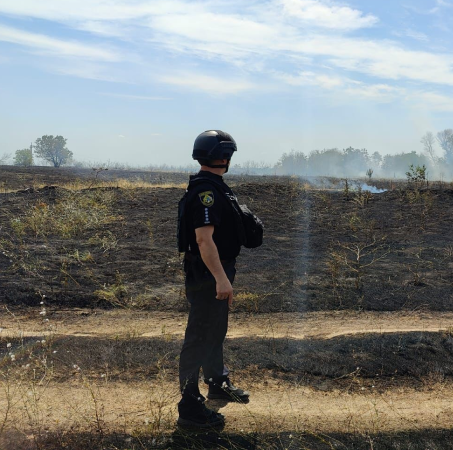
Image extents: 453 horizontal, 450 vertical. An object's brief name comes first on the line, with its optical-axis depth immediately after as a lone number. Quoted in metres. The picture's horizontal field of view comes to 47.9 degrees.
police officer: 3.35
